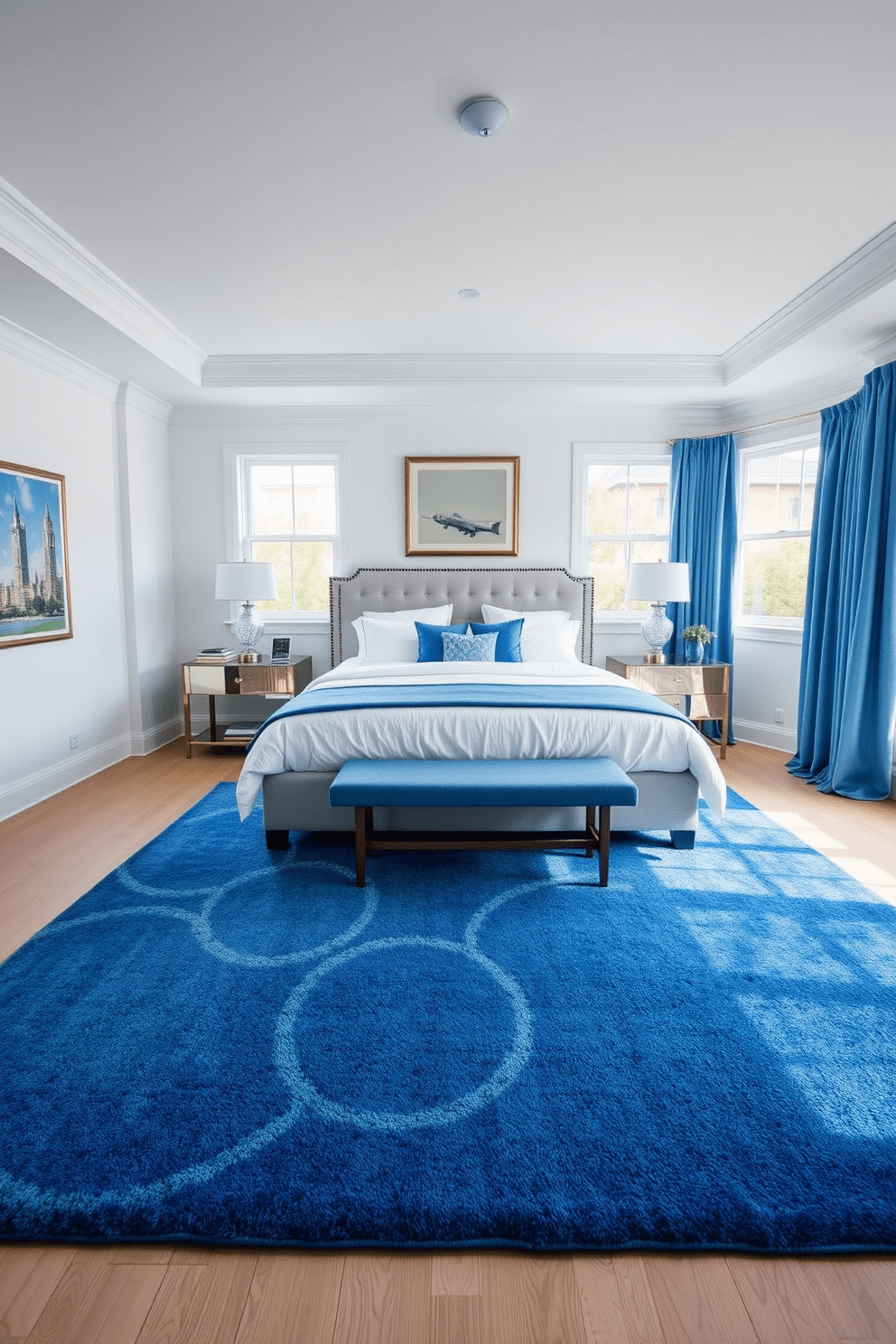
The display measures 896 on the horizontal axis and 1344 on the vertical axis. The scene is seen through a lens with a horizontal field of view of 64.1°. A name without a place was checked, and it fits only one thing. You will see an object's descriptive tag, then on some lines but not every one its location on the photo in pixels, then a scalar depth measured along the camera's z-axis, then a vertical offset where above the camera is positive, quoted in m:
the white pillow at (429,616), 5.23 -0.21
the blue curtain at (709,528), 5.40 +0.47
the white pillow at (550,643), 4.88 -0.38
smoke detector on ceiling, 2.27 +1.51
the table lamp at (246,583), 5.04 +0.02
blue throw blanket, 3.24 -0.51
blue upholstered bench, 2.72 -0.77
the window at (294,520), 5.67 +0.51
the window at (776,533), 5.15 +0.43
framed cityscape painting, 3.79 +0.14
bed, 3.18 -0.71
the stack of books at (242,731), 5.11 -1.04
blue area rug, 1.41 -1.21
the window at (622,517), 5.71 +0.58
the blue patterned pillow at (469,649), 4.51 -0.38
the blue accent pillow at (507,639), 4.70 -0.34
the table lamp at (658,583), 5.12 +0.04
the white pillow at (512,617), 5.11 -0.21
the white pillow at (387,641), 4.85 -0.38
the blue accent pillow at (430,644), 4.66 -0.38
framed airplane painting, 5.53 +0.63
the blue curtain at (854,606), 4.00 -0.09
